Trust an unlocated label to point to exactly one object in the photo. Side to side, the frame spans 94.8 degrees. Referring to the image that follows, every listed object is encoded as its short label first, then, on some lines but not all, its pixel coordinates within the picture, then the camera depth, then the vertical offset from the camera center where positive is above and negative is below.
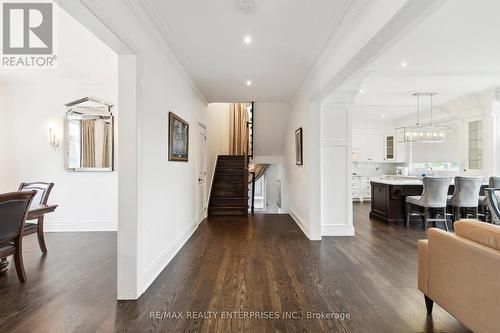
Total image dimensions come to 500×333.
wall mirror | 4.28 +0.56
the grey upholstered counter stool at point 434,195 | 4.28 -0.57
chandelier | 5.76 +0.82
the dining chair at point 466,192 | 4.29 -0.51
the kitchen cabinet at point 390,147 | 8.14 +0.65
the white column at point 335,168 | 4.15 -0.05
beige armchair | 1.40 -0.75
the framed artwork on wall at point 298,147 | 4.58 +0.37
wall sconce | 4.24 +0.47
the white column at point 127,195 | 2.13 -0.29
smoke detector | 2.05 +1.46
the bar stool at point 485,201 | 4.28 -0.70
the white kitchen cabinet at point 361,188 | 8.30 -0.83
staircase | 5.83 -0.61
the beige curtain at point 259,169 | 9.47 -0.17
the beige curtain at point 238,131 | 7.89 +1.18
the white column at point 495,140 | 5.11 +0.57
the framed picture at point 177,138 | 3.04 +0.39
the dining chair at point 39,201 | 2.96 -0.52
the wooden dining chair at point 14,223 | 2.19 -0.59
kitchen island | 4.93 -0.64
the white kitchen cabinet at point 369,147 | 8.44 +0.68
